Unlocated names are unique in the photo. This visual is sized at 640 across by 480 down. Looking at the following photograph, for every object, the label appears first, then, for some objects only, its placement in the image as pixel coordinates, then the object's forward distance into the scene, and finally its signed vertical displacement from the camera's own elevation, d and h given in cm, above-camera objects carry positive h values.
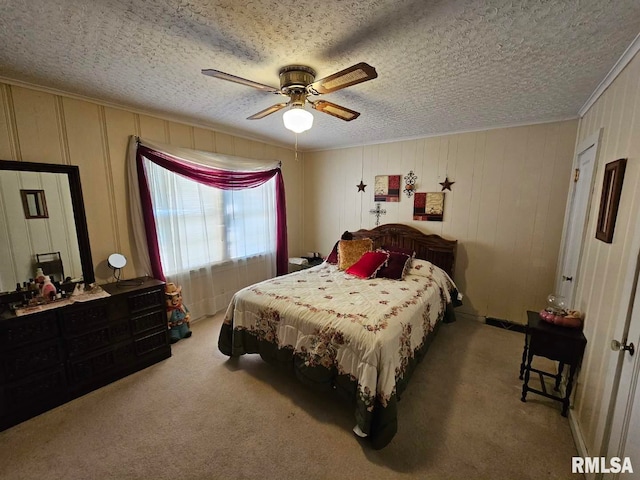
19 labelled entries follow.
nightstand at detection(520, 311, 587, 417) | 185 -104
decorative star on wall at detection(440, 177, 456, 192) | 346 +26
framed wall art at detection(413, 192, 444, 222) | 355 -3
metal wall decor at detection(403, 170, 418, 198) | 373 +30
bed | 171 -100
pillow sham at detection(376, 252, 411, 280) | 301 -74
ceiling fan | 149 +75
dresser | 183 -115
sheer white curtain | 302 -43
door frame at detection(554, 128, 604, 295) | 203 +4
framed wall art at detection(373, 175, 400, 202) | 387 +23
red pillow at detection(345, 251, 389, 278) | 309 -73
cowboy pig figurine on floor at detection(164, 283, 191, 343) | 289 -124
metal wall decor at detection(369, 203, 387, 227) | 402 -12
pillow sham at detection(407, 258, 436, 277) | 308 -77
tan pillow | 344 -62
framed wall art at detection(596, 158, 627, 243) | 154 +3
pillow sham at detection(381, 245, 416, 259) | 363 -64
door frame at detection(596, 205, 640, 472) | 124 -82
